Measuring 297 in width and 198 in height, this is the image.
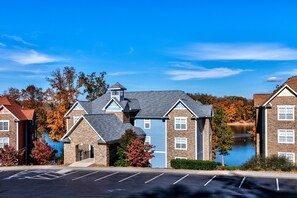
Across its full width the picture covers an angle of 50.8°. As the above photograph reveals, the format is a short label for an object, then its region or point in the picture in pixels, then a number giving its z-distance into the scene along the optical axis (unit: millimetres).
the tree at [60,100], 55344
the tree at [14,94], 78988
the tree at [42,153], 38469
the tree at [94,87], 65438
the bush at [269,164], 31281
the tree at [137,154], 35688
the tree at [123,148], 36625
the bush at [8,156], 38969
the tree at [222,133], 51656
